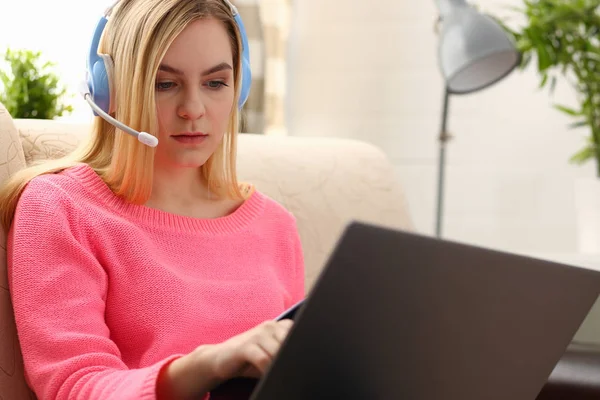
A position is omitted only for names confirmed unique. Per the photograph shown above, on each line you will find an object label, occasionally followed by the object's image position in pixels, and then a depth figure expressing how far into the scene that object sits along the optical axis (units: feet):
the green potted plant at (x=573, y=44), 6.43
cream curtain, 8.02
